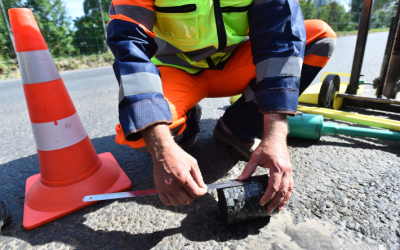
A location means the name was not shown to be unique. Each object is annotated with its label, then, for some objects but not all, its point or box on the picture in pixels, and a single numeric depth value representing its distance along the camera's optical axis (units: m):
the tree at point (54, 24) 10.09
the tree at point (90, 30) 10.42
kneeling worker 0.97
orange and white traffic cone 1.17
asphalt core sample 0.99
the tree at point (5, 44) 8.32
